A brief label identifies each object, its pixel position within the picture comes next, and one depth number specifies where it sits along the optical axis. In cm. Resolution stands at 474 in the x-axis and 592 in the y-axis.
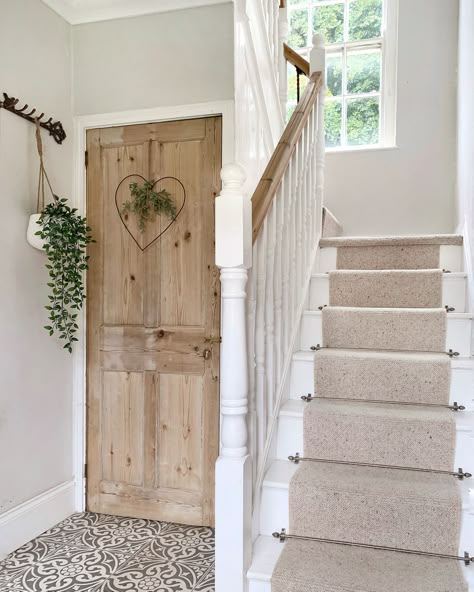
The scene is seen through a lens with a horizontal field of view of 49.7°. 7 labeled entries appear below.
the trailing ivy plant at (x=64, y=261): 254
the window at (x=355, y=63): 399
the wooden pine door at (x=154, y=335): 277
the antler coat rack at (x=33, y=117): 246
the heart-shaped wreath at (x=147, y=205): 281
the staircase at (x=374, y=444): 158
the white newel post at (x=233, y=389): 155
